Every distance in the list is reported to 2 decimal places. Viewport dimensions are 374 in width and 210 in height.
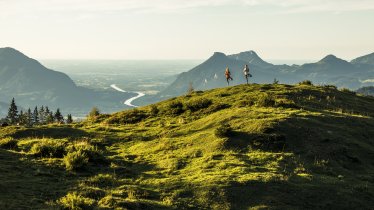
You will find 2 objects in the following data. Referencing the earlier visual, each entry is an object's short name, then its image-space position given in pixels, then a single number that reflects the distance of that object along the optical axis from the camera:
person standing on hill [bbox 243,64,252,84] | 93.74
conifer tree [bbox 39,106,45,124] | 182.90
